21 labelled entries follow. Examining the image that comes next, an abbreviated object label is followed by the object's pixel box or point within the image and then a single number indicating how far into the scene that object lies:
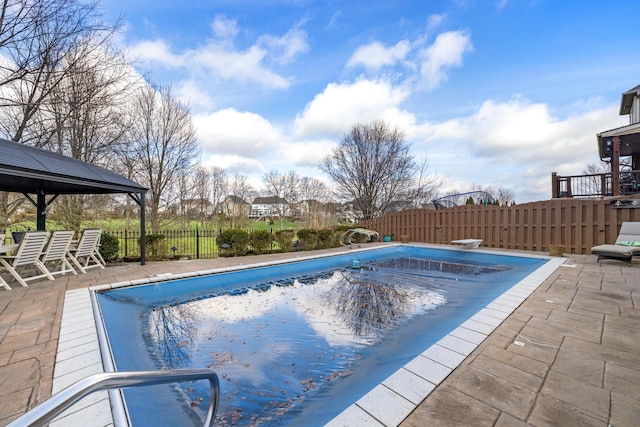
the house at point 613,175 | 9.53
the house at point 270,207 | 26.51
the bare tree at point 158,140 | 11.26
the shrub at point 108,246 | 7.58
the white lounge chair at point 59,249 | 5.36
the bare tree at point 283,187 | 26.50
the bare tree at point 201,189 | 14.13
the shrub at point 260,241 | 9.87
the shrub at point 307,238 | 11.17
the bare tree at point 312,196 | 22.25
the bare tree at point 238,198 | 18.15
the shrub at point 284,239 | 10.48
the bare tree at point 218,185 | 19.44
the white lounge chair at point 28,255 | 4.75
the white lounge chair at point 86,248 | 6.00
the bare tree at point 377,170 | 16.78
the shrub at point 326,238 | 11.61
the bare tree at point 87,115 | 7.30
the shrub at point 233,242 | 9.38
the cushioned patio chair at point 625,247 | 6.37
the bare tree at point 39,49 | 5.60
